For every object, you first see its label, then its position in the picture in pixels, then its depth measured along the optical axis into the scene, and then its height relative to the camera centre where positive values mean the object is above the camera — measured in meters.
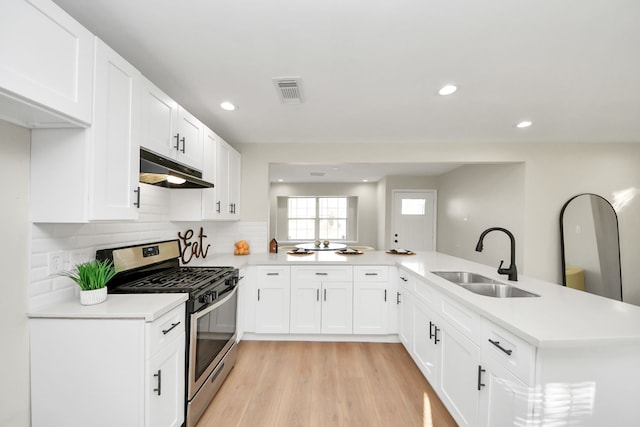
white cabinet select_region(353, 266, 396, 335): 2.86 -1.00
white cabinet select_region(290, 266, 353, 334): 2.85 -0.97
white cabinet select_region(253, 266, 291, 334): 2.85 -0.98
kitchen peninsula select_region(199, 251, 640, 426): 1.07 -0.66
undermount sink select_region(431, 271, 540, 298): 1.83 -0.54
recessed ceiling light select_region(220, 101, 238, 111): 2.37 +0.98
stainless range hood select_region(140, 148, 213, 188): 1.62 +0.25
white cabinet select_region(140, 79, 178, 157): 1.61 +0.60
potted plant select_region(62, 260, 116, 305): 1.36 -0.40
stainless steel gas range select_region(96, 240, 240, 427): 1.61 -0.62
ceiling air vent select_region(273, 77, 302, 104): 1.95 +0.99
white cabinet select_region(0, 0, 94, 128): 0.90 +0.55
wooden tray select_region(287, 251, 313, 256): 3.34 -0.54
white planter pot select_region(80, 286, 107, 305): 1.35 -0.47
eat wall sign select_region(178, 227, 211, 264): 2.68 -0.39
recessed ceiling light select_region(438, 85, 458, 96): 2.04 +1.01
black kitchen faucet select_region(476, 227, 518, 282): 1.92 -0.39
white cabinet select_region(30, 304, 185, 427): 1.23 -0.78
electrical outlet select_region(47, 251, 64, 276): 1.36 -0.29
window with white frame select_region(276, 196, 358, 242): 7.66 -0.17
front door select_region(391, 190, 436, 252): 6.38 -0.14
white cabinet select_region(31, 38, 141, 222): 1.22 +0.21
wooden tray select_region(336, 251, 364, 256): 3.41 -0.53
